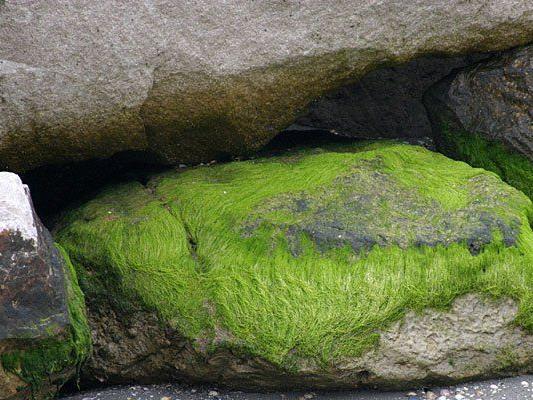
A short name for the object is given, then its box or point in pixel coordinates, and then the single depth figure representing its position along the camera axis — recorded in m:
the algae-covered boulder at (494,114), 10.26
